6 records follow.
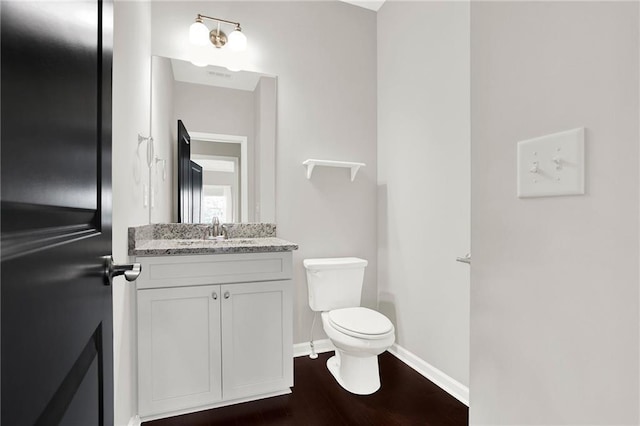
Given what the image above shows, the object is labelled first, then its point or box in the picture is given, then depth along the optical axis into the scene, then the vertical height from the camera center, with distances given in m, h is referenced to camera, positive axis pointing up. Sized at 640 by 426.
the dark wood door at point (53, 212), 0.30 +0.00
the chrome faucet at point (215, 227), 2.20 -0.10
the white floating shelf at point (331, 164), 2.38 +0.36
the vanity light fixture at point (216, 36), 2.12 +1.18
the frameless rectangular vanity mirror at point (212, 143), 2.13 +0.49
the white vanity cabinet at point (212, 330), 1.64 -0.63
